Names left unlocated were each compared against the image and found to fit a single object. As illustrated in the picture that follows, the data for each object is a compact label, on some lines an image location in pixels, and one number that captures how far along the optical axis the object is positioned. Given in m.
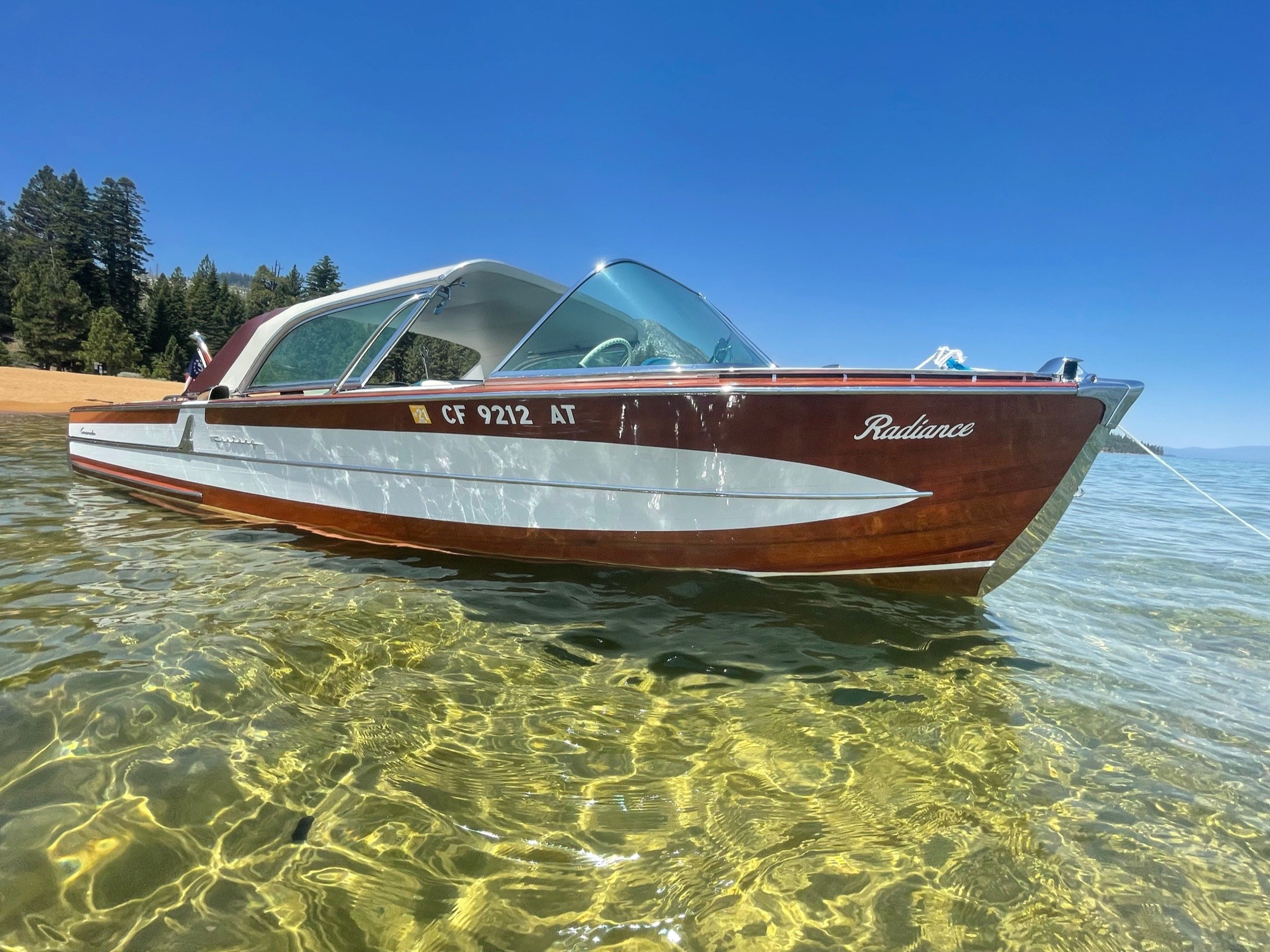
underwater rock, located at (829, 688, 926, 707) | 2.75
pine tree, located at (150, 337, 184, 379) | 54.12
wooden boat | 3.27
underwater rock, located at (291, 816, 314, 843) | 1.75
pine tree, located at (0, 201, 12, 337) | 62.72
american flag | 7.50
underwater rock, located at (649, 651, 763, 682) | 2.94
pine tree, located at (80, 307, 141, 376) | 49.44
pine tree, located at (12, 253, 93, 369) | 50.28
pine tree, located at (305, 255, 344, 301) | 60.88
